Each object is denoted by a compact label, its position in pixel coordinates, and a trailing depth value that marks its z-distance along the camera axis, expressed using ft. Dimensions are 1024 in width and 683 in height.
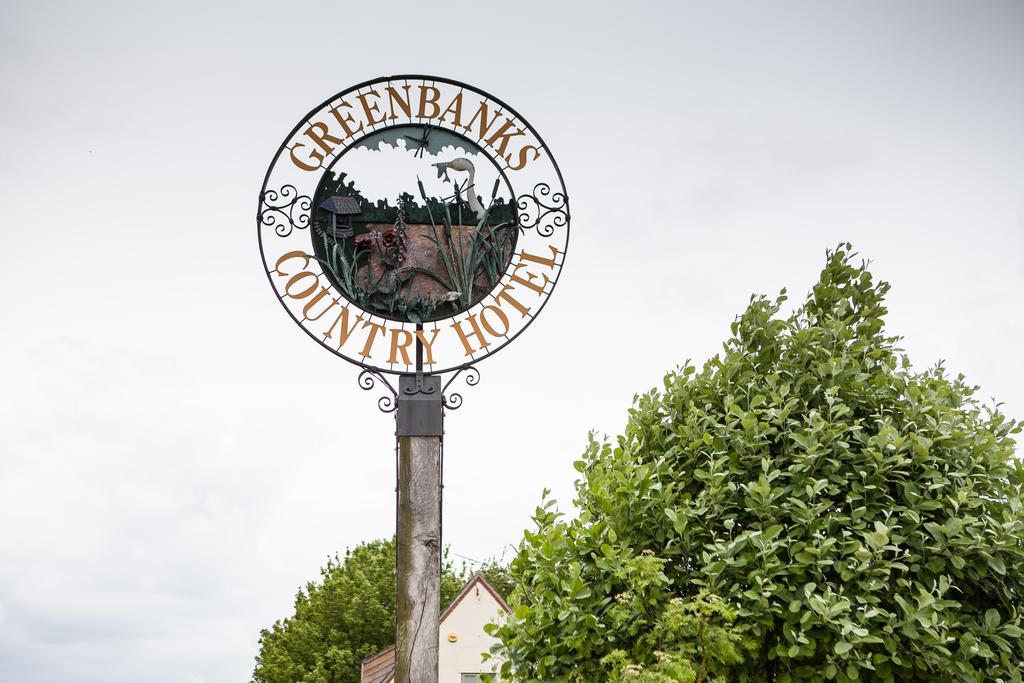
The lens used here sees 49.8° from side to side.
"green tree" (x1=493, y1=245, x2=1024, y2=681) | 24.64
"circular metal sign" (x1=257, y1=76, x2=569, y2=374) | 30.58
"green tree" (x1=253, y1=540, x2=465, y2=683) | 139.23
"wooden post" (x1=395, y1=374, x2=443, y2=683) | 28.68
